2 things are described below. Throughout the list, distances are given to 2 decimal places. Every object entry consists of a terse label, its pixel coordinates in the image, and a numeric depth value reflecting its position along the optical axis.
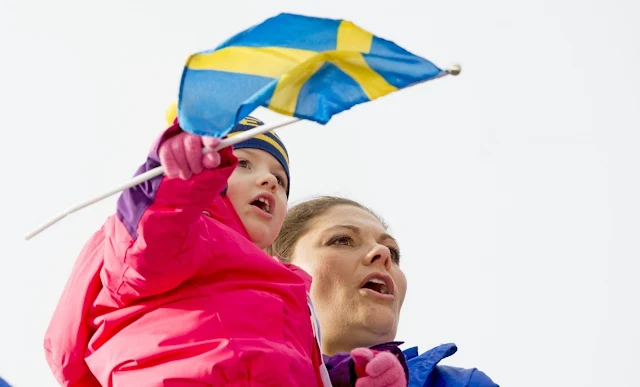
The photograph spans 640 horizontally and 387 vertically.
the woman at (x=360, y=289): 9.23
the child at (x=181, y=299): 6.04
